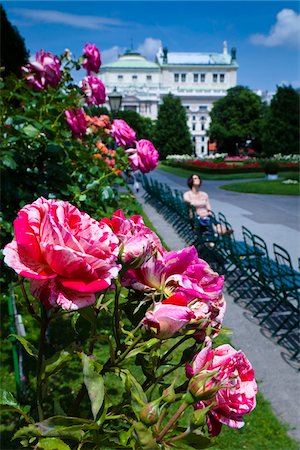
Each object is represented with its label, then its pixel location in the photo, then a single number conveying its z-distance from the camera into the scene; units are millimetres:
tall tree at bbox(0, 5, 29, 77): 8837
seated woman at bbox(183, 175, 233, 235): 8773
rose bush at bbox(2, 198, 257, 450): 687
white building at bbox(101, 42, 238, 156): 92188
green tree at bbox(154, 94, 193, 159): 67500
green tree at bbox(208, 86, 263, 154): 62906
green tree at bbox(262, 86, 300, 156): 46250
